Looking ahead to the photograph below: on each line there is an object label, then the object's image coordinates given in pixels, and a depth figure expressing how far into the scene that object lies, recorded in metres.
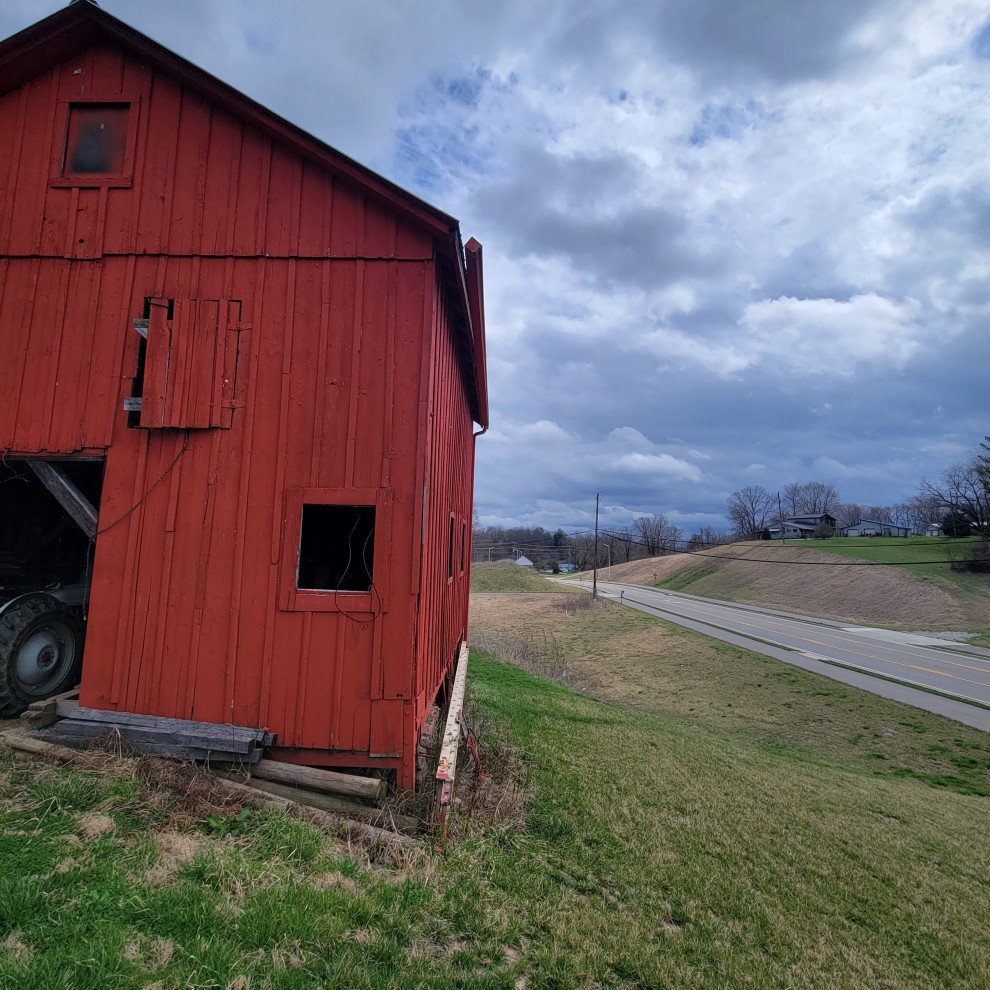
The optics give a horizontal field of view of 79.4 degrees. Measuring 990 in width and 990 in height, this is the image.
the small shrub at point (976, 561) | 40.97
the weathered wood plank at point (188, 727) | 5.16
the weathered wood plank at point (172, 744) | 5.13
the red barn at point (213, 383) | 5.45
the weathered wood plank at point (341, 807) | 5.03
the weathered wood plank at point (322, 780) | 5.08
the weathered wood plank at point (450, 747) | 5.07
